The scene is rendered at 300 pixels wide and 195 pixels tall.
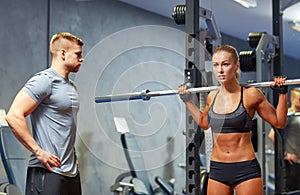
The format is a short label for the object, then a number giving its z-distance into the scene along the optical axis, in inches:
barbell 112.1
